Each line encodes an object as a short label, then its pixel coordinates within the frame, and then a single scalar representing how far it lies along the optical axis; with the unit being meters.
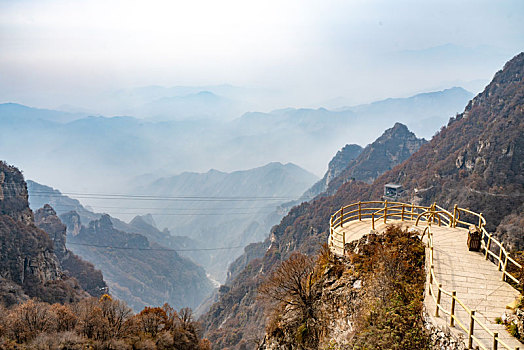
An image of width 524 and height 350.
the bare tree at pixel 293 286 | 18.06
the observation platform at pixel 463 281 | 10.02
